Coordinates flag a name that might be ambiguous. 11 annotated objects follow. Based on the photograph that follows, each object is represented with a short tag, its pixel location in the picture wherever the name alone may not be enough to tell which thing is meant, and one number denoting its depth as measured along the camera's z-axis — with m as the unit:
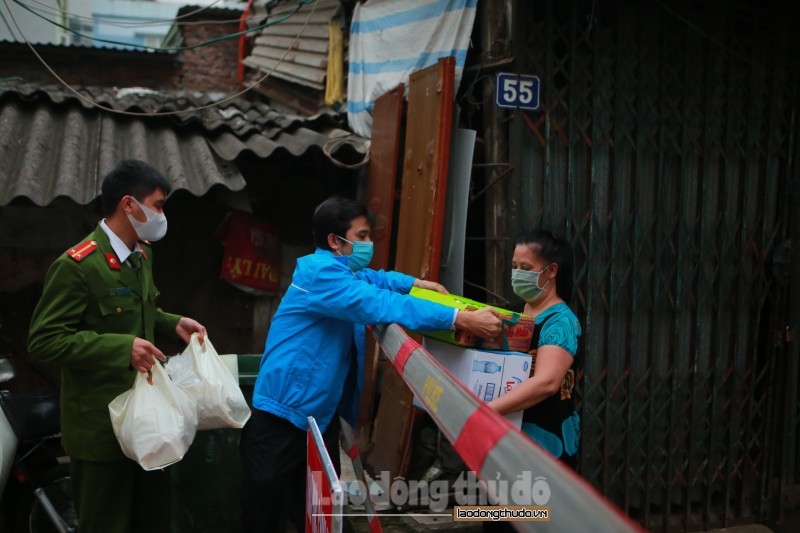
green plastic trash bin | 3.62
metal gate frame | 4.13
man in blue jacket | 2.81
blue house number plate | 3.96
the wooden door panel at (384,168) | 4.75
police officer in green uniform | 2.63
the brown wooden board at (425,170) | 4.13
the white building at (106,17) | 12.19
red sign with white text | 5.73
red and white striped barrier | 1.09
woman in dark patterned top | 2.53
